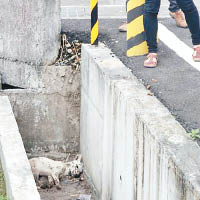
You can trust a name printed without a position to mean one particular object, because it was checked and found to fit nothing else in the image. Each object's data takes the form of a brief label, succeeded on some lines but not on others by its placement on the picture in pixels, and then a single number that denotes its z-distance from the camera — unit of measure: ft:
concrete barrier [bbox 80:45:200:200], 30.76
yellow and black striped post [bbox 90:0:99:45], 47.57
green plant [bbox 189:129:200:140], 32.64
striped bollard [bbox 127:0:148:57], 45.97
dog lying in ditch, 49.70
